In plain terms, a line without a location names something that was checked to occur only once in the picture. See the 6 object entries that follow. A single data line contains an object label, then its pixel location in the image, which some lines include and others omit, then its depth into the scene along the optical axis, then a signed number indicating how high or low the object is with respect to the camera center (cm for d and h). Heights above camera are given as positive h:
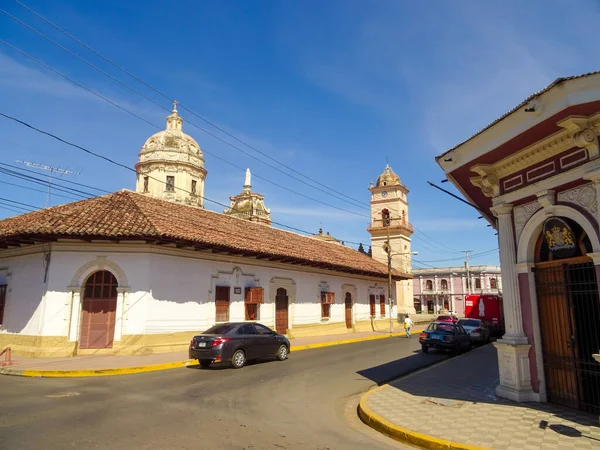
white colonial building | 1512 +89
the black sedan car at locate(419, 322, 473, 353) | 1708 -177
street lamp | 2893 +178
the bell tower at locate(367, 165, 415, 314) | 4359 +767
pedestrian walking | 2520 -181
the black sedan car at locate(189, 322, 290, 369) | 1245 -151
